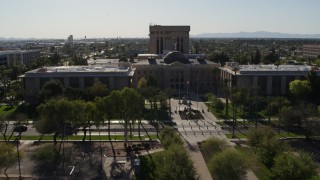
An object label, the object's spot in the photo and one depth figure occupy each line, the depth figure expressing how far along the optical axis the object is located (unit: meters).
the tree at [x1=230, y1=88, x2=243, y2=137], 79.46
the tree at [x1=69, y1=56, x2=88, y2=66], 149.50
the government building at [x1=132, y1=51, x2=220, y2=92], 118.25
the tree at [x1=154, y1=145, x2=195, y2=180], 36.55
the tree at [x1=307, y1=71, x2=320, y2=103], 89.38
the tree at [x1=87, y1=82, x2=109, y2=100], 86.34
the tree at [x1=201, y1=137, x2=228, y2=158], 47.81
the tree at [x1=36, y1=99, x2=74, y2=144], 54.97
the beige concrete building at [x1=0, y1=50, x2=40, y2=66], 170.79
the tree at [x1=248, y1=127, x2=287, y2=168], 47.69
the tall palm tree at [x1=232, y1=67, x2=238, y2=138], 65.38
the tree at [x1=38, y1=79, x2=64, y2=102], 83.62
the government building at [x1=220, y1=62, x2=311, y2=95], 101.69
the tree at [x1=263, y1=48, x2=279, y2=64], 159.25
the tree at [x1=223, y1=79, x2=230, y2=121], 80.61
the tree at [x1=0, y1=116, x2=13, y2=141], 63.77
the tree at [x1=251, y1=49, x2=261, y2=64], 157.00
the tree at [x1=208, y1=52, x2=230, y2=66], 155.88
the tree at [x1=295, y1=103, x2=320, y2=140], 58.75
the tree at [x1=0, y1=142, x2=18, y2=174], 42.91
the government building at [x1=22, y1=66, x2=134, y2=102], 98.19
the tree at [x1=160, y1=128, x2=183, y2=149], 49.39
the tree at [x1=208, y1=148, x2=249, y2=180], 38.15
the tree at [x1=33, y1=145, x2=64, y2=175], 44.62
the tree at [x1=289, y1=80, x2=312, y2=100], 87.44
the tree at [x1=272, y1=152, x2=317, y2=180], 37.91
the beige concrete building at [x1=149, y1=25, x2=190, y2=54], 160.25
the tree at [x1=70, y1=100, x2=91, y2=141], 57.34
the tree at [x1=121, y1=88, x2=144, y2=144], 57.28
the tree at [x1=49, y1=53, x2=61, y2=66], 162.25
